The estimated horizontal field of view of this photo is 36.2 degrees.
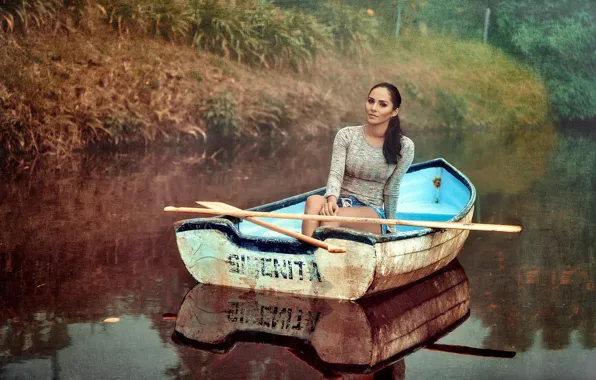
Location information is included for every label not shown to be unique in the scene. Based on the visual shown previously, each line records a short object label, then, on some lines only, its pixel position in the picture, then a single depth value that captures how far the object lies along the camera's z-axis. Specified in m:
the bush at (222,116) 16.44
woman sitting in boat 6.21
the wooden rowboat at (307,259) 5.70
